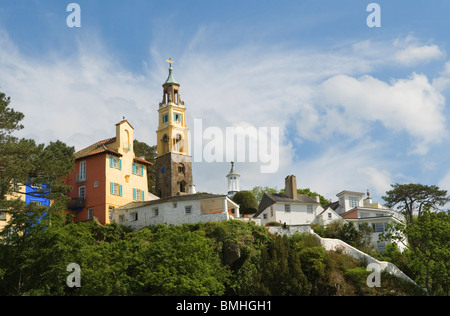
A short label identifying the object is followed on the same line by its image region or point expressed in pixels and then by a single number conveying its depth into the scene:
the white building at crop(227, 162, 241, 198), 110.37
